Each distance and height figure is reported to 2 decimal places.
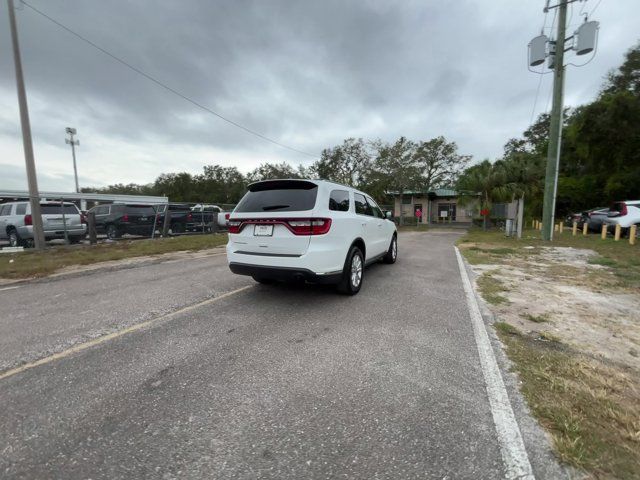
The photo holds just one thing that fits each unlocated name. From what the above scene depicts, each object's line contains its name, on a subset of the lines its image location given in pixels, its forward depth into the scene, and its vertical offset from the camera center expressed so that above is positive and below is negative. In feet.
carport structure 91.40 +4.90
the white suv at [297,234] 14.79 -1.08
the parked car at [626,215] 48.16 -0.90
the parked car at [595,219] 57.14 -1.80
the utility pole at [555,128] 46.75 +12.10
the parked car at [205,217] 57.82 -0.80
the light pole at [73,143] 133.08 +29.82
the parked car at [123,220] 47.06 -0.99
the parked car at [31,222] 37.99 -0.95
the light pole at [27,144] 33.86 +7.65
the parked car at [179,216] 53.67 -0.58
